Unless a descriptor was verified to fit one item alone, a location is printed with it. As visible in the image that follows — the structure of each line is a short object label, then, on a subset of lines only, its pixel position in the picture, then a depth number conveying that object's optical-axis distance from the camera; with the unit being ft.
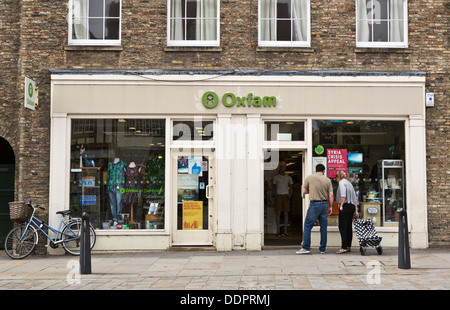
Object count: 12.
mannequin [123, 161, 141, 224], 42.60
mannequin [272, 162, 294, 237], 48.67
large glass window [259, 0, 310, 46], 42.91
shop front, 41.55
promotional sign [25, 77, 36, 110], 39.55
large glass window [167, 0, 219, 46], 42.98
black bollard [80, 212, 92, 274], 30.89
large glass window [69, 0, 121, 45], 42.91
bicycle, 39.45
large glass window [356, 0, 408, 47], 42.96
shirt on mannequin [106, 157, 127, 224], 42.68
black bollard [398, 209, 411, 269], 31.53
